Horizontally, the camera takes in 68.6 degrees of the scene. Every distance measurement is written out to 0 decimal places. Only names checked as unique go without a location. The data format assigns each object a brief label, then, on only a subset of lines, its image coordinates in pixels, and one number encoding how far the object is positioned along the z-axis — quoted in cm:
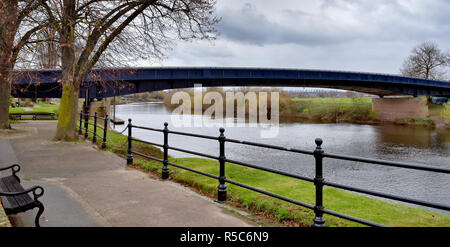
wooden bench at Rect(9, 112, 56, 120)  3004
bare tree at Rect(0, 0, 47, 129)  1339
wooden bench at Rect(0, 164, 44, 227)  366
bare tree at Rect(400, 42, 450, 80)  5698
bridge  3053
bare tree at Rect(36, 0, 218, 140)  1325
